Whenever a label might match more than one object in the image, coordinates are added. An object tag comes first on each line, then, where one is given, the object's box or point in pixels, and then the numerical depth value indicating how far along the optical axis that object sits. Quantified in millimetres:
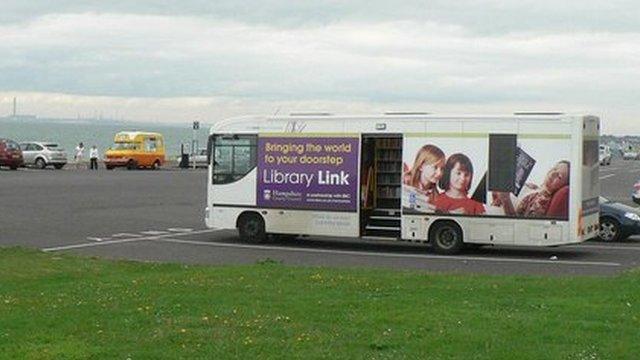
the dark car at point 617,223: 24859
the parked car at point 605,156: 99450
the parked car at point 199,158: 73500
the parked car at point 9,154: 58438
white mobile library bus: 20672
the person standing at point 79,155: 71706
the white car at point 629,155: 143500
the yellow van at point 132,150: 64875
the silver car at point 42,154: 62906
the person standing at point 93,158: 64812
